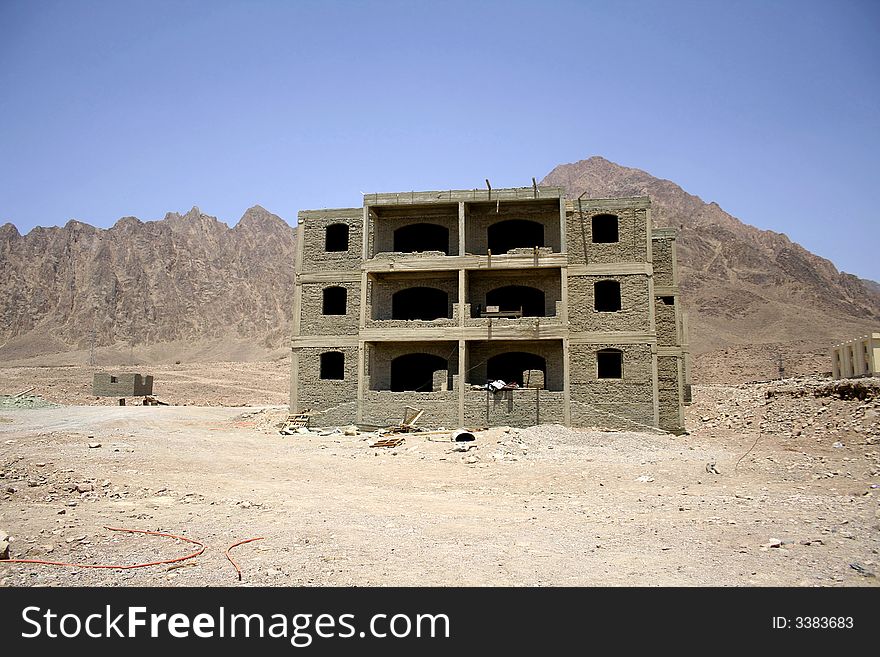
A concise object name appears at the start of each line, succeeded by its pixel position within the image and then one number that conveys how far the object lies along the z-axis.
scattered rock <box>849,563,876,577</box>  6.42
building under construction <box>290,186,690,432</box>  23.25
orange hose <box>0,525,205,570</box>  6.80
